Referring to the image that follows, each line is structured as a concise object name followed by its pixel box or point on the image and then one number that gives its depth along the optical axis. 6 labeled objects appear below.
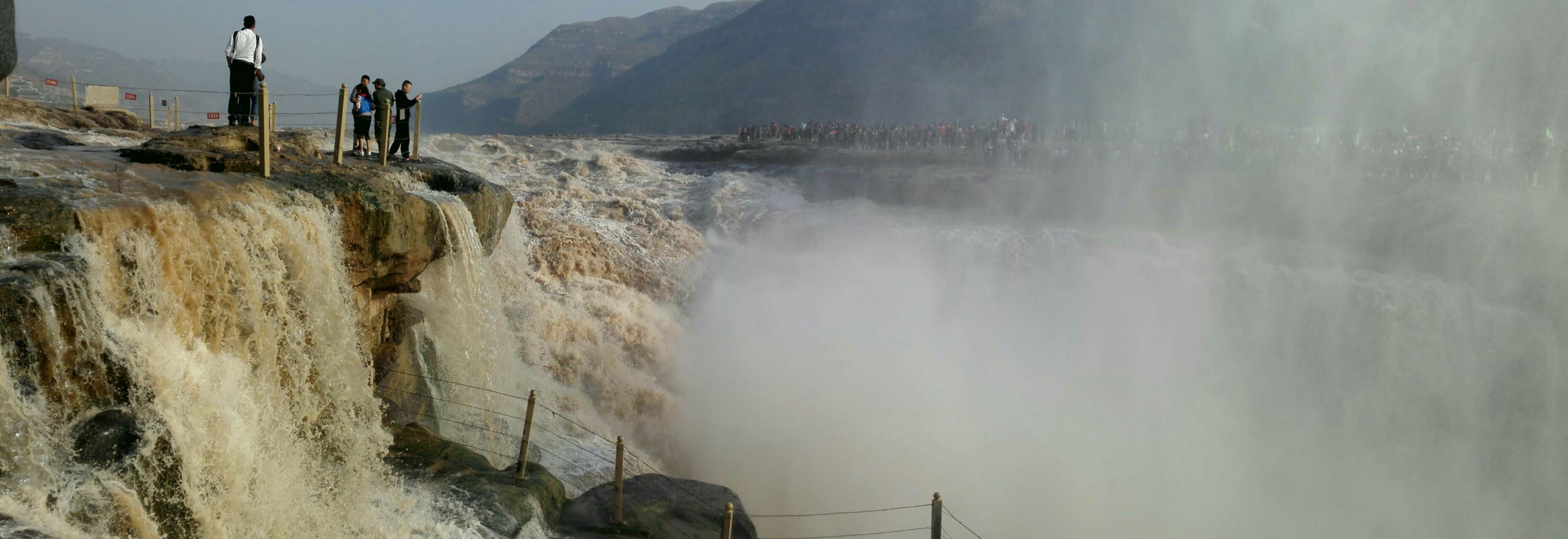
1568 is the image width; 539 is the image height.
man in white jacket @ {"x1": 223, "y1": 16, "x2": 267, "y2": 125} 9.23
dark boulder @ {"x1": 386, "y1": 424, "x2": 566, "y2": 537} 7.23
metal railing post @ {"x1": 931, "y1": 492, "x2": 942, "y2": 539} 7.83
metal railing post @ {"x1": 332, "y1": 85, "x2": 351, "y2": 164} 7.92
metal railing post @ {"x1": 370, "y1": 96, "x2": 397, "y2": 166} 9.58
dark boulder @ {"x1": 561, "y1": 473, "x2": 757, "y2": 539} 7.96
